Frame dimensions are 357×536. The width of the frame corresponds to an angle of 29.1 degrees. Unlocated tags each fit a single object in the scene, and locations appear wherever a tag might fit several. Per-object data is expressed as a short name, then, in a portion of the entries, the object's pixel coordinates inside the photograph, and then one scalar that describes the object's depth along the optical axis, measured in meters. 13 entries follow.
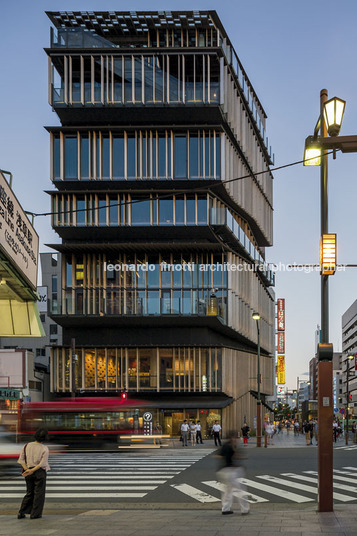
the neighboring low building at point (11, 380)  19.97
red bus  34.75
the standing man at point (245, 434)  44.86
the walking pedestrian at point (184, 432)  42.31
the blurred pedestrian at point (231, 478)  13.61
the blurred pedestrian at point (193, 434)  44.47
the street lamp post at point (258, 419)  41.59
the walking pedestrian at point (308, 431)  45.06
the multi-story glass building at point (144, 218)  54.69
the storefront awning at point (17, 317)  18.58
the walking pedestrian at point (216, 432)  41.38
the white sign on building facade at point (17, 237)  13.30
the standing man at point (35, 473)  12.79
